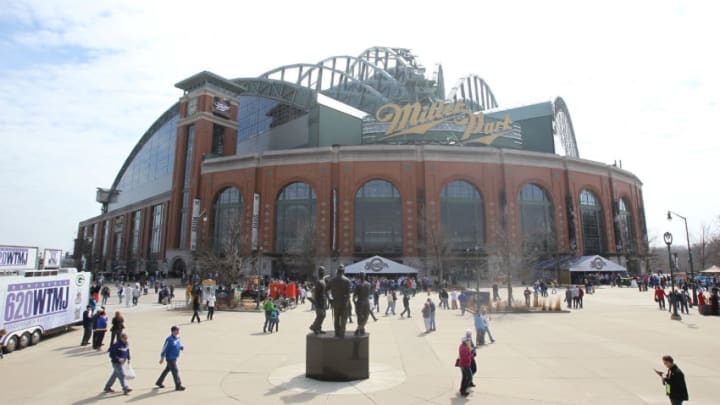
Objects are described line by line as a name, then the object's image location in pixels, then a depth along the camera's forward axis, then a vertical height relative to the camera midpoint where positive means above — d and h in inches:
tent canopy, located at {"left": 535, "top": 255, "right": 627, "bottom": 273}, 1783.0 +0.6
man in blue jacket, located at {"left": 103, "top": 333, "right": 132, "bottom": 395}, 354.6 -78.9
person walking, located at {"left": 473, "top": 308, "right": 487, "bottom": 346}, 563.8 -86.0
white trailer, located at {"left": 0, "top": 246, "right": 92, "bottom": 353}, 571.2 -47.0
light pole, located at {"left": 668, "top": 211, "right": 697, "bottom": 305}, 1052.5 +86.4
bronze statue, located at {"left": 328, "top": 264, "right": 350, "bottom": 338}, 409.4 -32.5
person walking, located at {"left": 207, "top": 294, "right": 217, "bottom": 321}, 840.1 -80.3
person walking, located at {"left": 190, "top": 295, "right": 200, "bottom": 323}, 810.8 -74.8
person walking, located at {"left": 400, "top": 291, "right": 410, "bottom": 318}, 893.6 -83.1
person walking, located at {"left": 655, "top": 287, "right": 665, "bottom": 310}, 994.7 -81.2
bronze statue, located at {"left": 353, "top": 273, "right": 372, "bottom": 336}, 422.6 -37.7
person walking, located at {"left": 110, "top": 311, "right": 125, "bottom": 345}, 475.8 -65.3
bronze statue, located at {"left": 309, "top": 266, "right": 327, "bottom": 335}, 421.7 -36.5
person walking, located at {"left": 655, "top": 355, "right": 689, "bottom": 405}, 282.5 -82.4
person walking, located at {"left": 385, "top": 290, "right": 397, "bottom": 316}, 932.6 -82.2
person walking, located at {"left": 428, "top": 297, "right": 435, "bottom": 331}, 685.9 -84.2
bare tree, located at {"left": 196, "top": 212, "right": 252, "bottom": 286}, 1235.9 +61.5
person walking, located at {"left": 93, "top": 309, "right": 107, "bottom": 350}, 557.5 -84.0
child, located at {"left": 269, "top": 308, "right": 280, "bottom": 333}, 695.1 -85.0
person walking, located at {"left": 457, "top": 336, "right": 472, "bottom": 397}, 350.3 -86.2
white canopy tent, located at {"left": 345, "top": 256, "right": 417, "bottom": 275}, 1561.3 -5.8
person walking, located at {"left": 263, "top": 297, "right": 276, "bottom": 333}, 693.3 -75.9
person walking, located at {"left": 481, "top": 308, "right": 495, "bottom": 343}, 578.9 -91.0
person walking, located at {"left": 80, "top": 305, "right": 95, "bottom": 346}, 593.0 -85.4
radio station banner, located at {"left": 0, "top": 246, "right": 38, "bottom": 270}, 632.4 +16.5
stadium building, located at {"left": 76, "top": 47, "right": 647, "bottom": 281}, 2036.2 +409.5
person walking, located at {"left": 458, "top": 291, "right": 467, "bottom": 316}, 900.0 -80.2
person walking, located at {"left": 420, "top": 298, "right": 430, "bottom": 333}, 685.9 -82.1
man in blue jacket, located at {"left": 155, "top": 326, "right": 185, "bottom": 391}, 364.2 -79.2
